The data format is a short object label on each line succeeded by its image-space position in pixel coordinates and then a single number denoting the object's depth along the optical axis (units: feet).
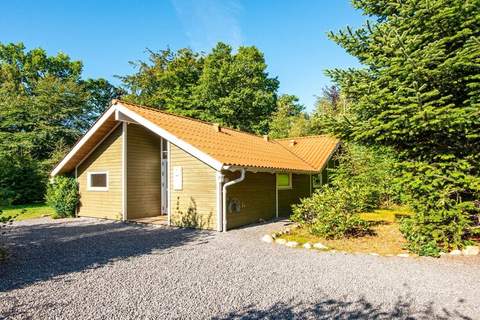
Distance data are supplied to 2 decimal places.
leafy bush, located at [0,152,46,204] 66.23
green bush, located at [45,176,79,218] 45.27
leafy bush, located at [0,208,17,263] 19.19
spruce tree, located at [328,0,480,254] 20.61
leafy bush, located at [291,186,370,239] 28.14
